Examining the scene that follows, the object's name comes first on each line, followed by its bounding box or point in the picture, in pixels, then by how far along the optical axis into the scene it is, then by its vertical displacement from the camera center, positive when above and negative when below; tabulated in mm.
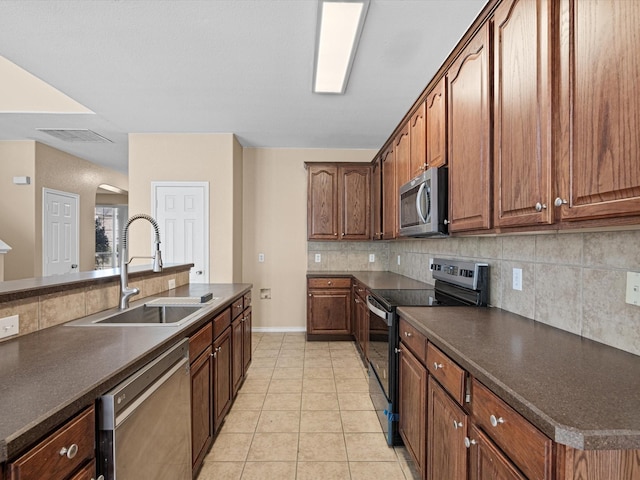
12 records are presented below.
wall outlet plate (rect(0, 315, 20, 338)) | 1312 -336
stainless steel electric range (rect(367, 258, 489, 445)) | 2152 -442
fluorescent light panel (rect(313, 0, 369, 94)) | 1988 +1343
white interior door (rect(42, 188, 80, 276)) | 5070 +120
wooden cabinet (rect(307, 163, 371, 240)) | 4594 +549
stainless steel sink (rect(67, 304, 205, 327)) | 1675 -436
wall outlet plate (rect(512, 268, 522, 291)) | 1851 -209
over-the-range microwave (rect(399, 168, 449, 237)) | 2111 +242
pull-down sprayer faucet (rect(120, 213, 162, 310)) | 1976 -218
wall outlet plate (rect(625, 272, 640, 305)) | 1175 -166
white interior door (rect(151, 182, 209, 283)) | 4348 +315
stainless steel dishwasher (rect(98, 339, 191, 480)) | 1001 -639
